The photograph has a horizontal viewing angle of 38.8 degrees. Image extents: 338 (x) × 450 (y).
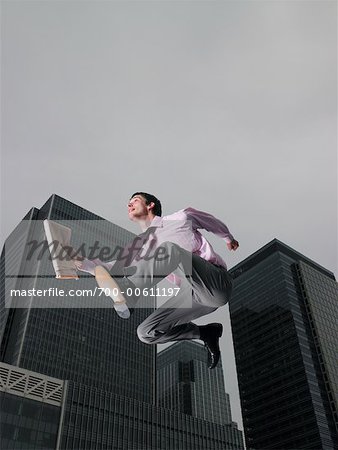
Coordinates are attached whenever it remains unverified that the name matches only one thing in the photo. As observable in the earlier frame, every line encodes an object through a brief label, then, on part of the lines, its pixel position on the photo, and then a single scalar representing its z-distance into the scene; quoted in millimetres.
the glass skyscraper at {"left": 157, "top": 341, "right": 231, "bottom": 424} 182750
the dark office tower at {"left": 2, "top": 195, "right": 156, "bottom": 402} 103750
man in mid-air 5734
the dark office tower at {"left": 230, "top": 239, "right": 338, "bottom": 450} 122625
